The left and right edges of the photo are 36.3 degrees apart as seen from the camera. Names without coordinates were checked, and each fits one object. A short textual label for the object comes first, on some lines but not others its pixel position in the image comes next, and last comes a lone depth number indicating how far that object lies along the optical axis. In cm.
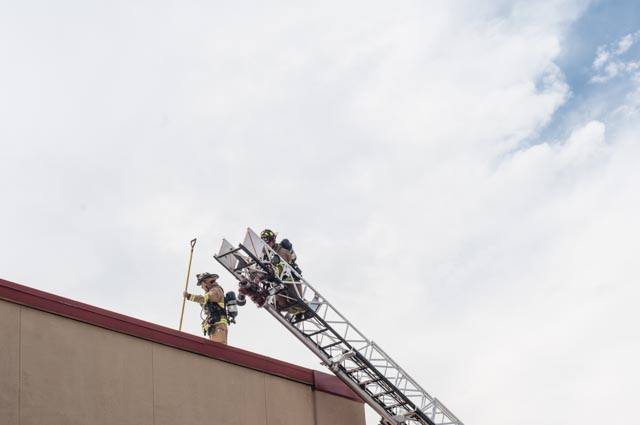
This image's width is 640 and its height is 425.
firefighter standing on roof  1752
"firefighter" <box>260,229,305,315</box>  1731
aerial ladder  1711
